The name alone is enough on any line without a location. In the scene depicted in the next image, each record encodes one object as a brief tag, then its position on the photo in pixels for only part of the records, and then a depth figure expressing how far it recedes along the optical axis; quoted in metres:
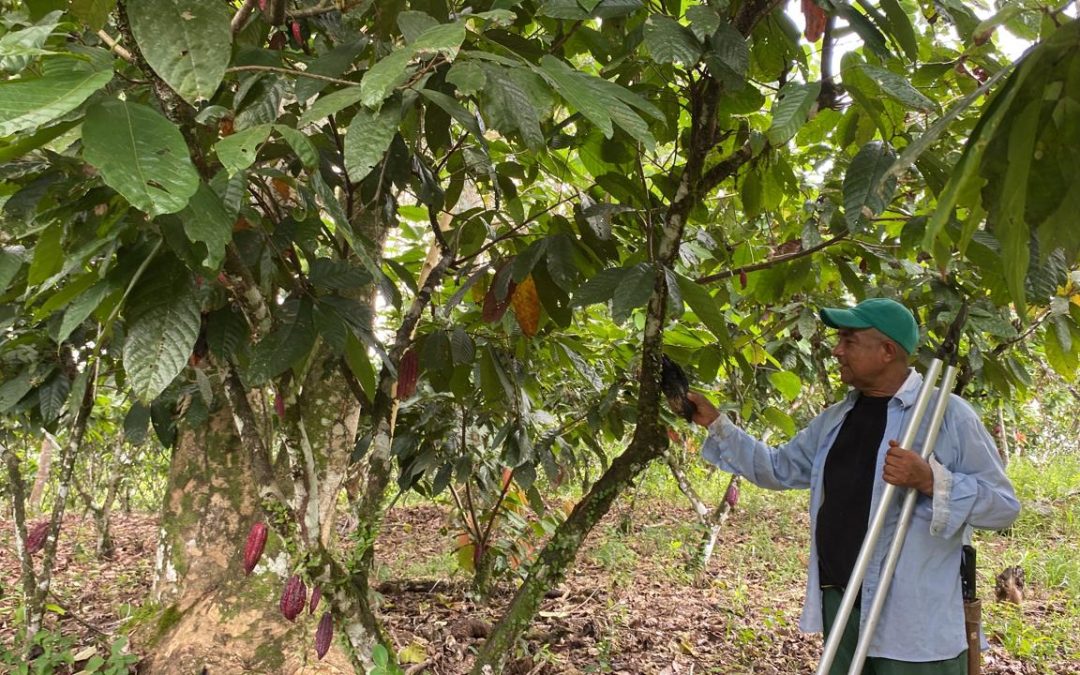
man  1.54
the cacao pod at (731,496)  3.60
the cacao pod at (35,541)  2.47
